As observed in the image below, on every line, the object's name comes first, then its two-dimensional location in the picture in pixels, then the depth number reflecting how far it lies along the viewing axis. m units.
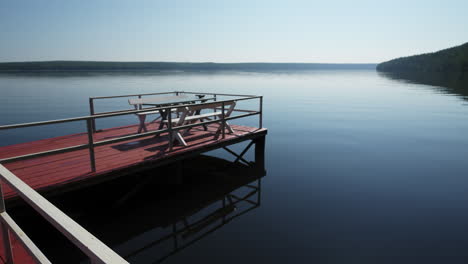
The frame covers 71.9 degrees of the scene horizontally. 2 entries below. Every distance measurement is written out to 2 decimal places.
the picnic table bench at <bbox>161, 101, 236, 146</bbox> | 6.94
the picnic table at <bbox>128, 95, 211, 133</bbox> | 7.47
